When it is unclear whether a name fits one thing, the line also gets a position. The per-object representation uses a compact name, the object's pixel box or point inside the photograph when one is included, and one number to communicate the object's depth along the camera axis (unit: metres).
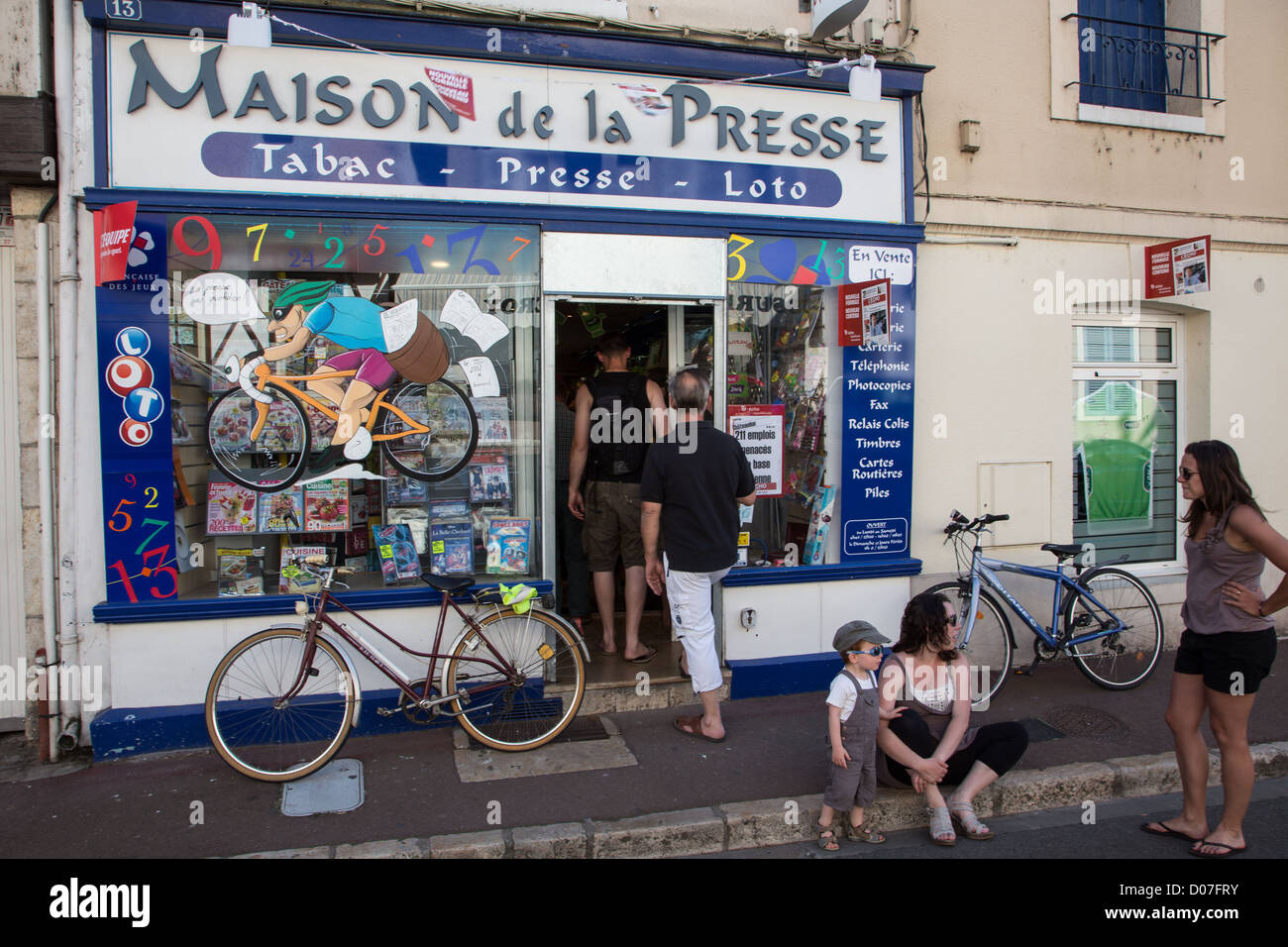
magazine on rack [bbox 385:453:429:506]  5.68
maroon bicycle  4.67
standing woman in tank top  3.91
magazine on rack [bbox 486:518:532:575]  5.77
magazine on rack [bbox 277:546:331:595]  5.49
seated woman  4.15
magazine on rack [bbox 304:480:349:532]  5.57
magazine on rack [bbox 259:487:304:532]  5.52
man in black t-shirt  4.99
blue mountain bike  5.81
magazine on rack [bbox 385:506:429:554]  5.72
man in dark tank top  6.11
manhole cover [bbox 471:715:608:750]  5.16
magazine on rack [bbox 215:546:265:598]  5.45
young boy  3.99
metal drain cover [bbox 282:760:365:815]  4.29
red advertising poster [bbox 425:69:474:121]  5.43
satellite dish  5.73
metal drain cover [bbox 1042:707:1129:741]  5.26
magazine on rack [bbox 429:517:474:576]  5.75
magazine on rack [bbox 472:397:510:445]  5.74
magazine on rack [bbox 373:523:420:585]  5.64
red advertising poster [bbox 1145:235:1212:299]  6.51
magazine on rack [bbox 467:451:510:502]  5.79
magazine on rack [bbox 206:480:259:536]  5.45
